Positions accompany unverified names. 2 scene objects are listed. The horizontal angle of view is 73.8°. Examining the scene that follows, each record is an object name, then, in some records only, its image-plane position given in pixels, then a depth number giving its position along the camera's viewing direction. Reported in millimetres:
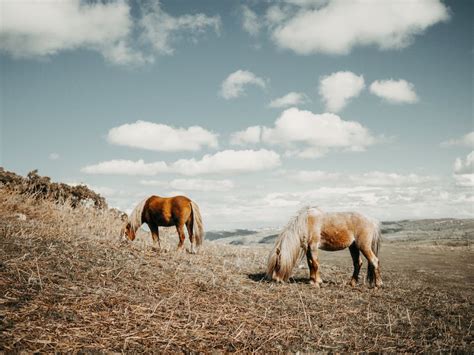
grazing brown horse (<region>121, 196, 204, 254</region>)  10383
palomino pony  7949
